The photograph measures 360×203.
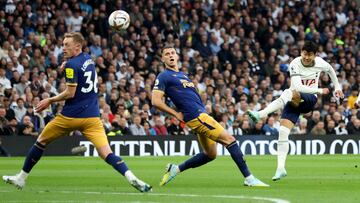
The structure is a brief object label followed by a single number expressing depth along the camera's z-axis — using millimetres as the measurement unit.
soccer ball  19358
